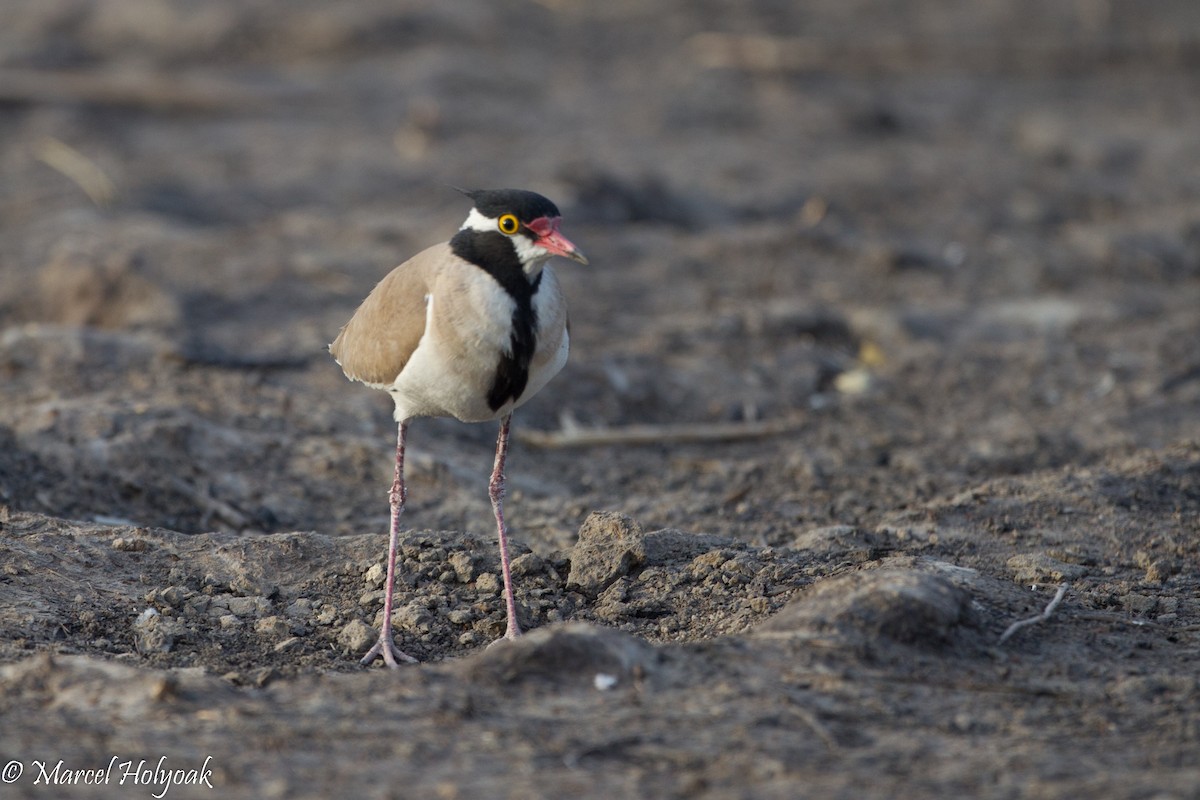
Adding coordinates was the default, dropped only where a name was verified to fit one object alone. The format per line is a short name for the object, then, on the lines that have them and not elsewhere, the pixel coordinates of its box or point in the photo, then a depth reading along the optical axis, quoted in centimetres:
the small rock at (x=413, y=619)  1022
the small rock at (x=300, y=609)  1021
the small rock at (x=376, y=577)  1068
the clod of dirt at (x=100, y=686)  808
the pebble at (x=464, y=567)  1080
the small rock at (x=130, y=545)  1079
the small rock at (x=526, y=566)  1089
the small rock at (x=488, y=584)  1060
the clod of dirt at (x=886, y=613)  890
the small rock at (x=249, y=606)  1009
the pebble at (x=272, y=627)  984
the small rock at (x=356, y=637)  985
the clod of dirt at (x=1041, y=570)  1078
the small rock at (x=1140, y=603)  1007
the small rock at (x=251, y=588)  1039
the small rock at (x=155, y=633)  946
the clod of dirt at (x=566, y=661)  846
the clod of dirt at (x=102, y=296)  1772
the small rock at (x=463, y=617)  1036
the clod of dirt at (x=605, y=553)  1064
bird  984
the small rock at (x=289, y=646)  960
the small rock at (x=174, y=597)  1009
